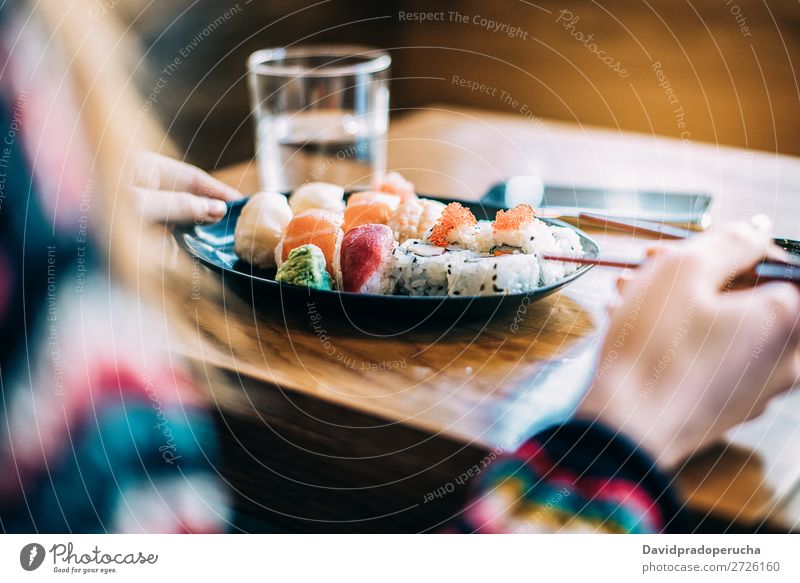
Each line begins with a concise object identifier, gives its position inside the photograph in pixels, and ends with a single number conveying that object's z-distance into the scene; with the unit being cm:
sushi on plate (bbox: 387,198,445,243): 52
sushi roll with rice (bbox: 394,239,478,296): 45
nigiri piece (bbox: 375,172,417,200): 61
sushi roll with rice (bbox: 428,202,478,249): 49
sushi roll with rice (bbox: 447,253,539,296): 44
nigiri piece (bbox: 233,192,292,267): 53
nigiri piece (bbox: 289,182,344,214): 58
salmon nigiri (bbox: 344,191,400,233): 54
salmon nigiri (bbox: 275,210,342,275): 50
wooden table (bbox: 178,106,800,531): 40
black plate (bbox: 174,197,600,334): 44
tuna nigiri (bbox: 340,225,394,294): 46
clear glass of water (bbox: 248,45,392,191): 69
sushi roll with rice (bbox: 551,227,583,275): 48
